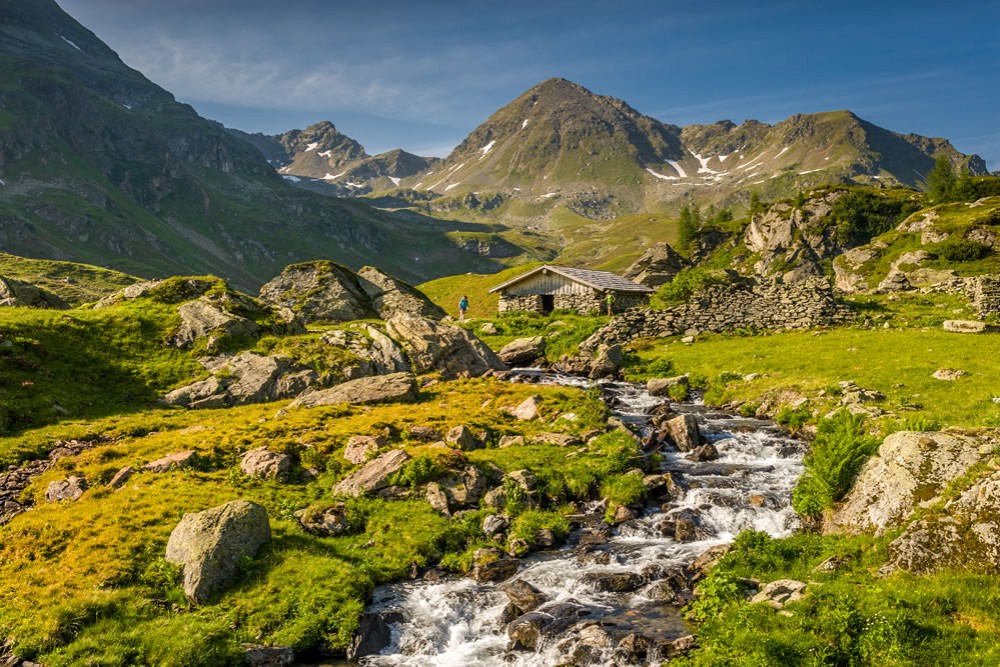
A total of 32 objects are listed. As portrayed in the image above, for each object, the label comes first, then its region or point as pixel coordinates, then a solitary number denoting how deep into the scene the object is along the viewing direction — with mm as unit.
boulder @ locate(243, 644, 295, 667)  13867
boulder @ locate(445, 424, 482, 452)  25800
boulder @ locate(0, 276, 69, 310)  41219
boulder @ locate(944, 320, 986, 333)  40500
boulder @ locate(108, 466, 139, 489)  21312
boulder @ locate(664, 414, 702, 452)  27203
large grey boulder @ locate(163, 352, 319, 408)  33250
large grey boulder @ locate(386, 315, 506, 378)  42281
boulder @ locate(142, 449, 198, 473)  22828
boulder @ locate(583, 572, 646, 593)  16766
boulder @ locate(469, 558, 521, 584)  17625
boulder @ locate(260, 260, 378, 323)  63938
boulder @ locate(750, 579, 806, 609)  13695
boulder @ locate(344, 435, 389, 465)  24297
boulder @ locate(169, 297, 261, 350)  38156
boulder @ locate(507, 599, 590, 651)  14688
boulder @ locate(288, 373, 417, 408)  32625
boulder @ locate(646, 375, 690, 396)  38438
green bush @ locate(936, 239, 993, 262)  70812
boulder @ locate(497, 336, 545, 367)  51188
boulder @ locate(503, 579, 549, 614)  16078
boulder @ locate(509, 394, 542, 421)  30969
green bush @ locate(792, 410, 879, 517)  18734
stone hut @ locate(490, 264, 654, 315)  69500
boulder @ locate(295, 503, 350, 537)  19522
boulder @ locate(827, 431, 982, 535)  15977
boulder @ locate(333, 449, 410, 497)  21984
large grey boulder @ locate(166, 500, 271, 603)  15914
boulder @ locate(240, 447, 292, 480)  23016
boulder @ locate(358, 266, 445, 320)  72312
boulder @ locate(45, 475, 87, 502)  20297
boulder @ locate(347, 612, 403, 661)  14664
